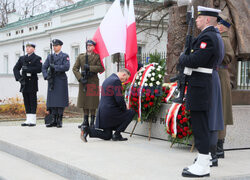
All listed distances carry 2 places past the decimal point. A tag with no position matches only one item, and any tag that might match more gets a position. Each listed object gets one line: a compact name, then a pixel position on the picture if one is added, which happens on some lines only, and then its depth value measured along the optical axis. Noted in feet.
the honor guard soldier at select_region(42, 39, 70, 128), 30.71
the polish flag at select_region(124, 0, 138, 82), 26.86
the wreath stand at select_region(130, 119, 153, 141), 25.42
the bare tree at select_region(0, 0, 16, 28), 142.82
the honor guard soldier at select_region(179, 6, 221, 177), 15.29
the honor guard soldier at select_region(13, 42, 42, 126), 31.60
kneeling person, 24.16
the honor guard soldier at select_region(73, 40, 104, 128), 28.32
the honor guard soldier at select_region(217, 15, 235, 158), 19.01
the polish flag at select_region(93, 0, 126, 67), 26.96
